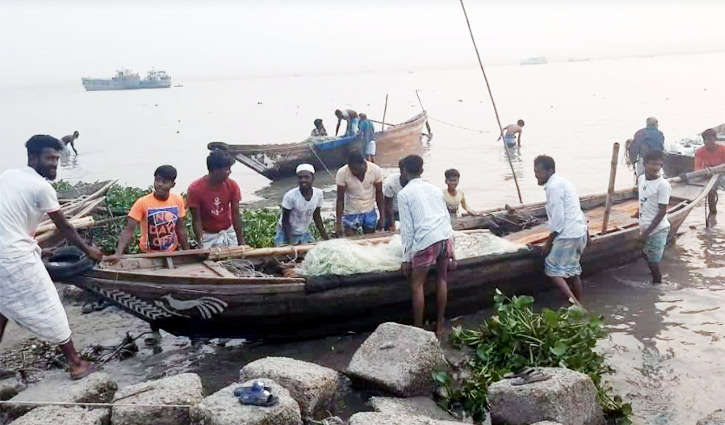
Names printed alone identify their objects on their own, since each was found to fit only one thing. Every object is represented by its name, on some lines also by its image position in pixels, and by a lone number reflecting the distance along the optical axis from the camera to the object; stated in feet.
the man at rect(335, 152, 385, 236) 21.42
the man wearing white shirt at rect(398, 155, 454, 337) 16.66
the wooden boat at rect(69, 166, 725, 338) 15.85
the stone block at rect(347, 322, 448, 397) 14.06
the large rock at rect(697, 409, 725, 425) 11.32
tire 14.75
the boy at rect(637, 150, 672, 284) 20.35
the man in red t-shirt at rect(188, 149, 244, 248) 18.66
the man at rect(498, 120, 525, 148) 62.85
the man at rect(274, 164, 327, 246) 20.40
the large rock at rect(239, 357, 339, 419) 13.00
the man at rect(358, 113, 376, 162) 52.08
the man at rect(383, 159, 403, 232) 22.33
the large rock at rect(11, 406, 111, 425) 11.56
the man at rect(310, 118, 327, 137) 54.34
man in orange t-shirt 17.25
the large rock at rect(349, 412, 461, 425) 11.18
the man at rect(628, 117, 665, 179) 33.50
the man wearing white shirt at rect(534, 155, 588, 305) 18.01
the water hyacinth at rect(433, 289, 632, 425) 14.05
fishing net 17.38
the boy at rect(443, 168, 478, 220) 23.07
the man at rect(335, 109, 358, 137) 52.31
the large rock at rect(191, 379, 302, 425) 11.23
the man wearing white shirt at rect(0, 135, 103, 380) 13.38
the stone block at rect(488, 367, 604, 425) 12.17
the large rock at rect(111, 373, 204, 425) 12.07
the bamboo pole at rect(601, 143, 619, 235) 20.77
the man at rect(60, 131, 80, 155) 62.38
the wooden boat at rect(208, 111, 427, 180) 47.21
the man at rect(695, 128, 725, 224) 30.86
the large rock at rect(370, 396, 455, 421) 13.19
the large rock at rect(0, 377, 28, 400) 14.10
